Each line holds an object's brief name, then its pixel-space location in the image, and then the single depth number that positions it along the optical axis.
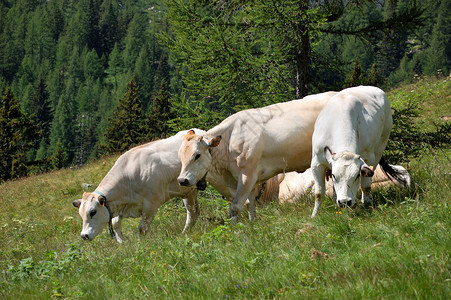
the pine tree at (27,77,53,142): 164.00
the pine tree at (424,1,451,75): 131.62
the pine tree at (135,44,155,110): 180.62
